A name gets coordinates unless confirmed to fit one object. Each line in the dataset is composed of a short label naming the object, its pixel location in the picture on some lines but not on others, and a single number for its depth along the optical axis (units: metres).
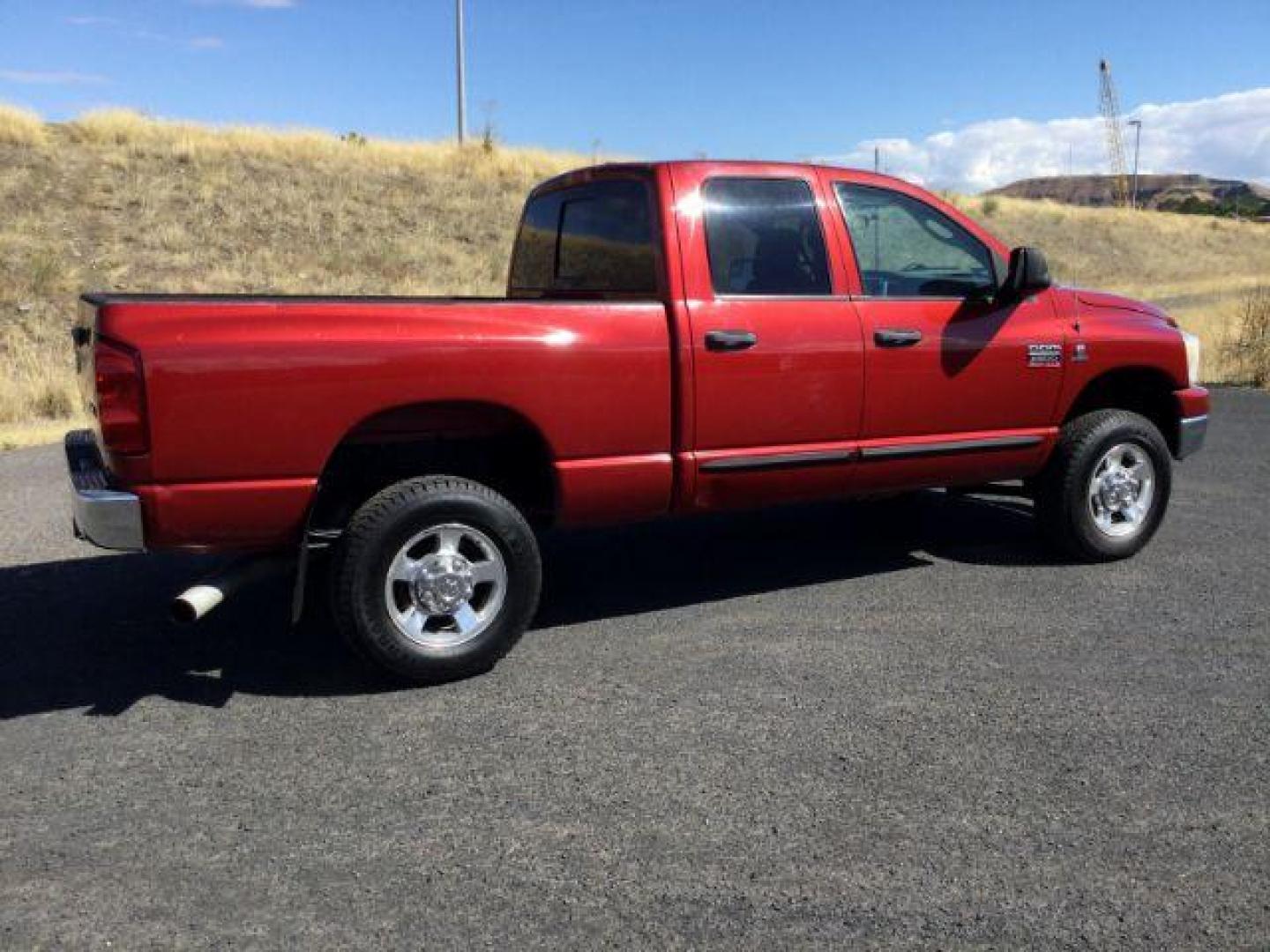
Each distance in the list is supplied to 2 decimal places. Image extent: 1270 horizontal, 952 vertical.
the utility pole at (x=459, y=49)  36.94
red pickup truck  3.77
